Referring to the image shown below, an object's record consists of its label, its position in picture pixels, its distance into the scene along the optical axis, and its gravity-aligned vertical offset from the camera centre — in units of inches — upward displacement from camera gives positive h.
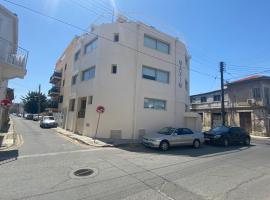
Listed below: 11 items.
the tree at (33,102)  2042.3 +146.6
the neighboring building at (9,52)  499.5 +161.3
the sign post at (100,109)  600.3 +28.6
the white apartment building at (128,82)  695.7 +144.2
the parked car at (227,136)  630.5 -41.9
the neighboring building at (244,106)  1054.4 +101.5
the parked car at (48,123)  1055.1 -32.7
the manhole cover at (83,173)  268.0 -77.0
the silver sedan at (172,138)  510.6 -46.1
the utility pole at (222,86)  958.5 +179.2
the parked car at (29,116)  2011.6 +1.0
